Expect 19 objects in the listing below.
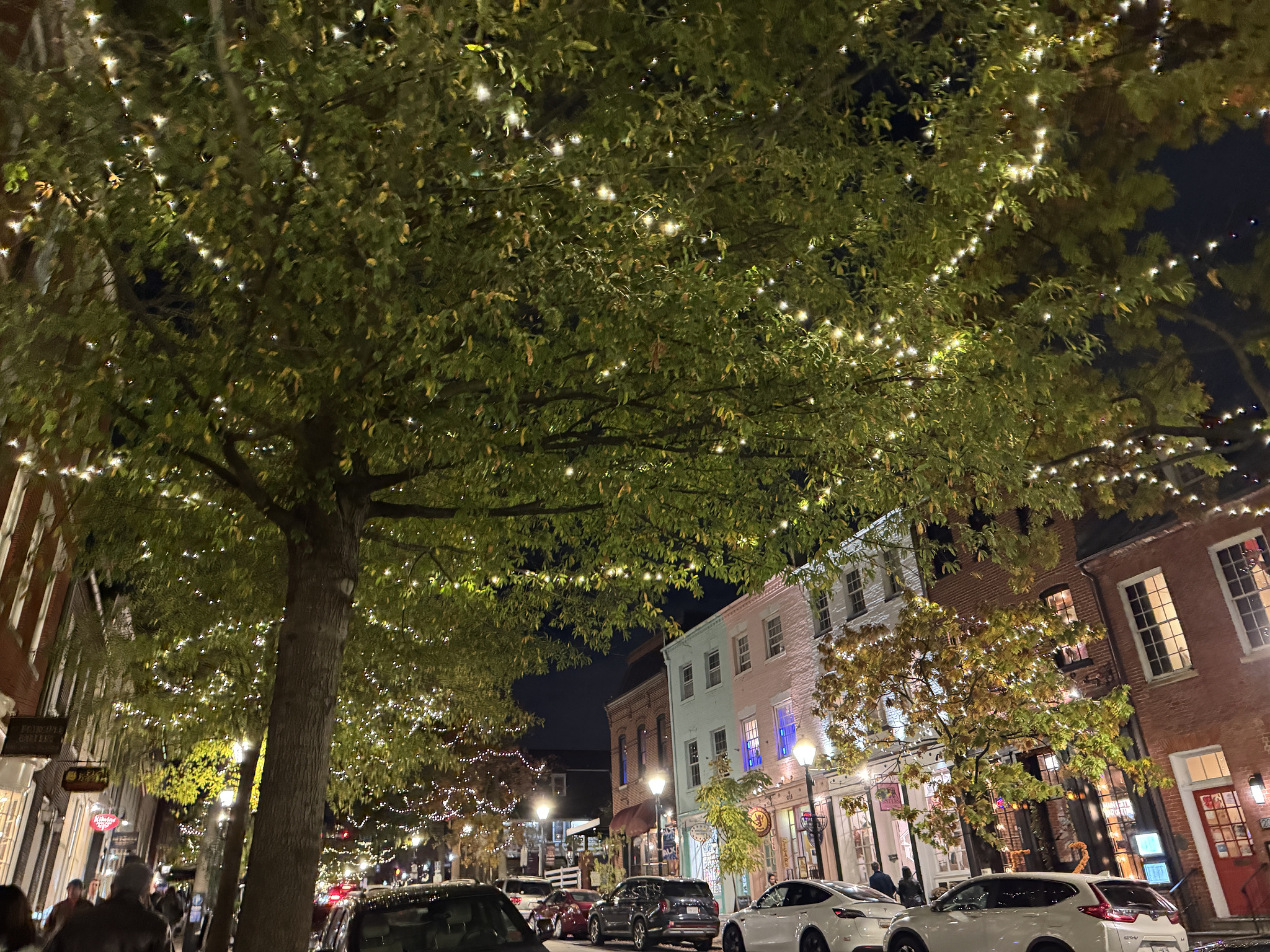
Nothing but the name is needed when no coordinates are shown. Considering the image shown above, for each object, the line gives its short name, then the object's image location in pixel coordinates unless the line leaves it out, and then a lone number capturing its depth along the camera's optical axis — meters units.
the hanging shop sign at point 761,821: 25.62
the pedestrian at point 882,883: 18.70
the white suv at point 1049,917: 10.05
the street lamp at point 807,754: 17.45
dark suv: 19.09
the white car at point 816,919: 13.41
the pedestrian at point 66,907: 11.52
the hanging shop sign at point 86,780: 15.15
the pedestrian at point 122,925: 5.25
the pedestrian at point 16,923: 5.79
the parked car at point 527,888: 29.12
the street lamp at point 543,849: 53.78
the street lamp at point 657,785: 22.41
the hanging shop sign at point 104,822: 18.88
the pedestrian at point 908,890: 17.50
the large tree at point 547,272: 6.25
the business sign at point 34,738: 12.01
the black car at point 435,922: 6.99
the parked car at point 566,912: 25.14
